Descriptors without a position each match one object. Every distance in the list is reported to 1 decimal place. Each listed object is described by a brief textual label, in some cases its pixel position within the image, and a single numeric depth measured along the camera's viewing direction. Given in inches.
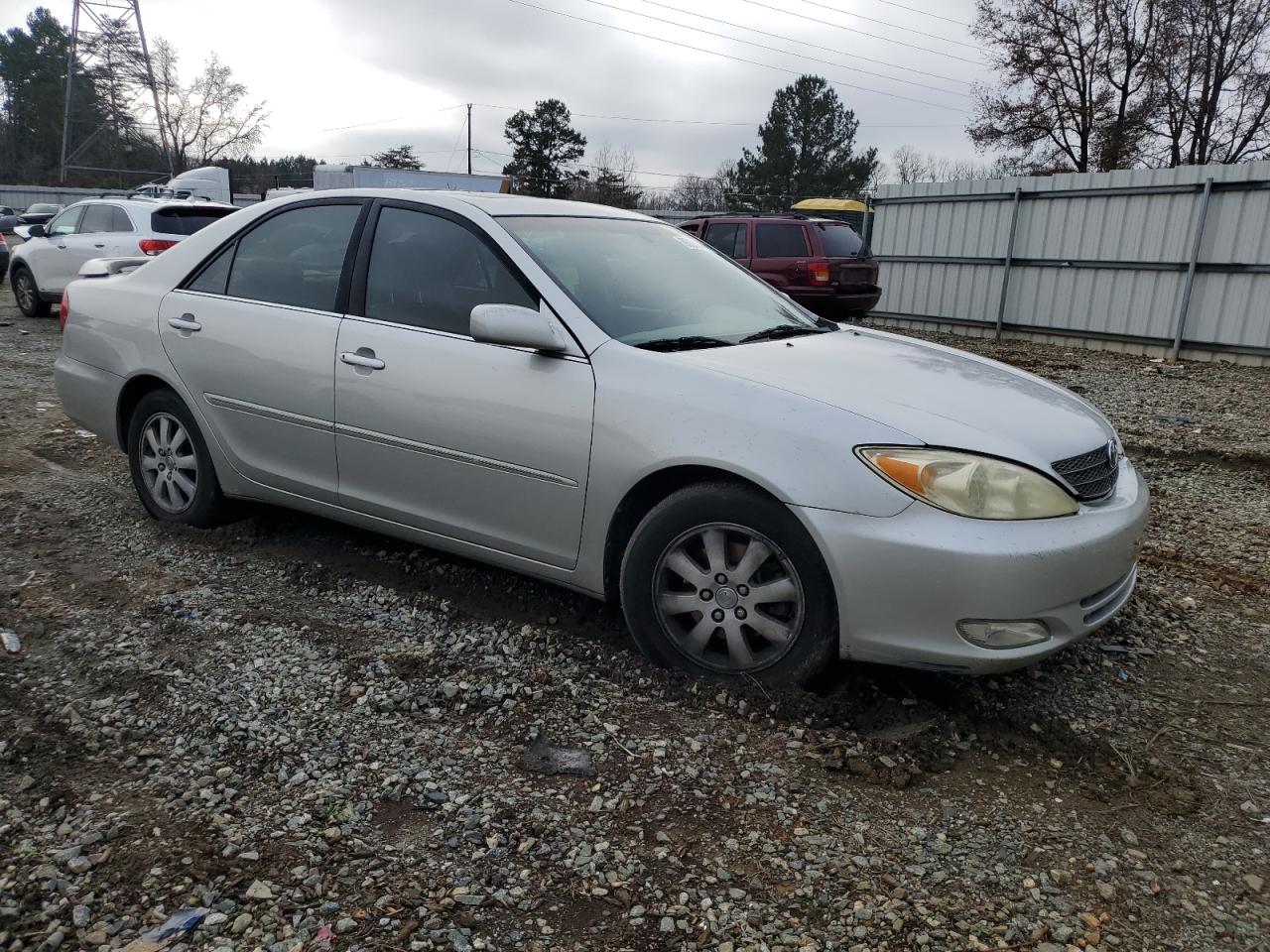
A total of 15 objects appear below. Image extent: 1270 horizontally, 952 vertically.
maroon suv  541.3
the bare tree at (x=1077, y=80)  1136.8
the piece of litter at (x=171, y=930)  82.5
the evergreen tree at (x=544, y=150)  2057.1
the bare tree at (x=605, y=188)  2031.3
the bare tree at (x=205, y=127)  2052.2
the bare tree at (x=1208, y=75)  1048.8
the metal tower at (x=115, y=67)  1747.0
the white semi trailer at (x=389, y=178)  953.5
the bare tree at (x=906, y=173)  2233.3
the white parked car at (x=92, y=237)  470.6
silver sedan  111.7
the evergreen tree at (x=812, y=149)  1913.1
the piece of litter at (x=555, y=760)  110.7
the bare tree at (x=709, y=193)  2022.6
